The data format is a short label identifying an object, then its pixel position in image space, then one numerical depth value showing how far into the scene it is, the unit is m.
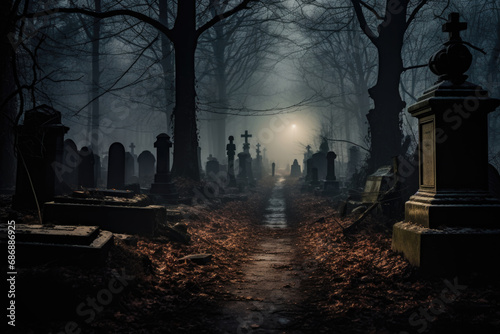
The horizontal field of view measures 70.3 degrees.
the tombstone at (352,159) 24.09
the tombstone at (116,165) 10.88
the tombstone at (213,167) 22.31
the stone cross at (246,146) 26.41
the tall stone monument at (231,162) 18.56
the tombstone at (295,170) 35.05
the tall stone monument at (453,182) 4.04
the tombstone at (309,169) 20.55
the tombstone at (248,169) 23.06
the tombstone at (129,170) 17.75
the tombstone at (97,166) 15.78
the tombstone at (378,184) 8.55
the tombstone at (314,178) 18.25
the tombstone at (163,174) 10.76
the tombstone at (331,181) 15.56
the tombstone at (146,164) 18.81
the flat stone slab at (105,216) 5.85
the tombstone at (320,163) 23.72
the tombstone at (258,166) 31.18
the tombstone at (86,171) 11.32
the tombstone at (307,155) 34.56
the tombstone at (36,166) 6.93
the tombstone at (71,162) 12.37
